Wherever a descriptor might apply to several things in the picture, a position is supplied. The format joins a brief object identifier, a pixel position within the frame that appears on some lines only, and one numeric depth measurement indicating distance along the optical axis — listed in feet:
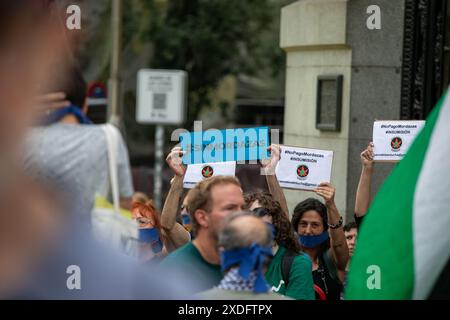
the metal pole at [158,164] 67.70
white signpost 71.46
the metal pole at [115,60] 94.46
